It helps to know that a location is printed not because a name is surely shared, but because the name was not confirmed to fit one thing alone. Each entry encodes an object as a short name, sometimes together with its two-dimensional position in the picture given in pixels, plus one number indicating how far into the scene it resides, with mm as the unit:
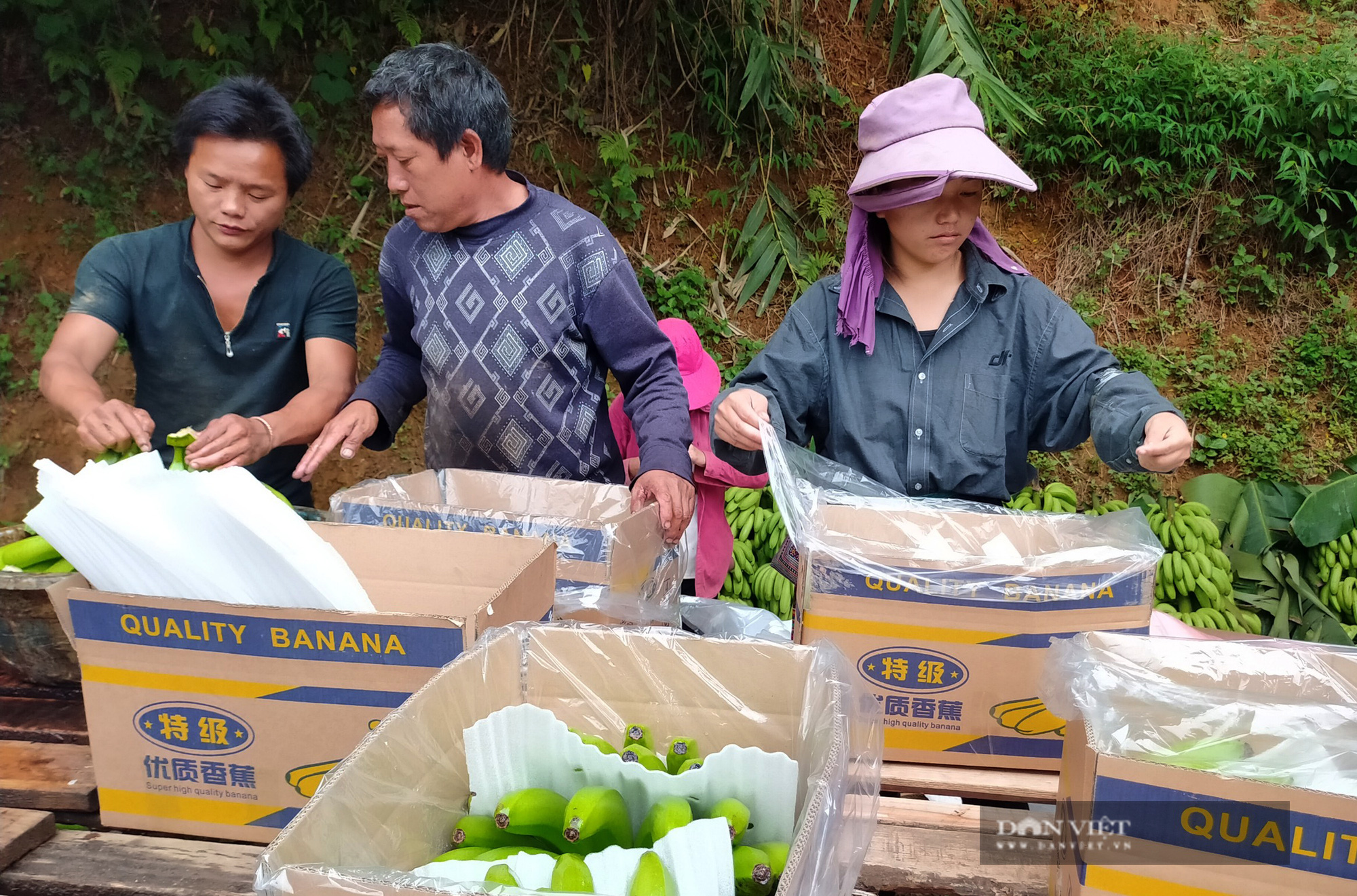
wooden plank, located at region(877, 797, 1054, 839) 1225
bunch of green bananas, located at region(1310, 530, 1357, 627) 3559
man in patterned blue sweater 2018
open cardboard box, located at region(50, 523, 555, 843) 1122
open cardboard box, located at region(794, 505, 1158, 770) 1384
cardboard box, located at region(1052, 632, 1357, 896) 829
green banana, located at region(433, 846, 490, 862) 893
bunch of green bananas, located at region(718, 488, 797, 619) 3090
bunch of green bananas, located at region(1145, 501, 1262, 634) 3084
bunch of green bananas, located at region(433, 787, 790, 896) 810
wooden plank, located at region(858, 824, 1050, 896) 1083
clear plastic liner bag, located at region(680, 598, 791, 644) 1971
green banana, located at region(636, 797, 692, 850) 875
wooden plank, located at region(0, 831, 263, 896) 1084
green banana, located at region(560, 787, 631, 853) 860
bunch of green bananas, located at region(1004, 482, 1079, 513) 3480
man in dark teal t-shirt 2088
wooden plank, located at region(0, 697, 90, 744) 1375
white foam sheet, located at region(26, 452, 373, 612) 1136
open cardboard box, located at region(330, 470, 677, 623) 1617
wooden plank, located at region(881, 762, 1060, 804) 1354
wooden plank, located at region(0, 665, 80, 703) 1490
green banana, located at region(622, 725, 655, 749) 1048
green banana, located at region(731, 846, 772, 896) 819
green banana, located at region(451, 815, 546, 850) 938
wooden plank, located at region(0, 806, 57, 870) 1141
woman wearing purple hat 1903
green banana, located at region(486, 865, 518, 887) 785
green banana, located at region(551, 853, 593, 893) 785
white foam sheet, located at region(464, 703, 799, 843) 930
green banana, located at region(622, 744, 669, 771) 973
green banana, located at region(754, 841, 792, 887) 868
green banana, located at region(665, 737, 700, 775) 996
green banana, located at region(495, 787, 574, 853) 913
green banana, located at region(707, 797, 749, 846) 895
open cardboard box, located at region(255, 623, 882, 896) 790
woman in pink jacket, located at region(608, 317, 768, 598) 2625
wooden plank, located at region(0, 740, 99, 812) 1241
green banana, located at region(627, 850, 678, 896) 783
